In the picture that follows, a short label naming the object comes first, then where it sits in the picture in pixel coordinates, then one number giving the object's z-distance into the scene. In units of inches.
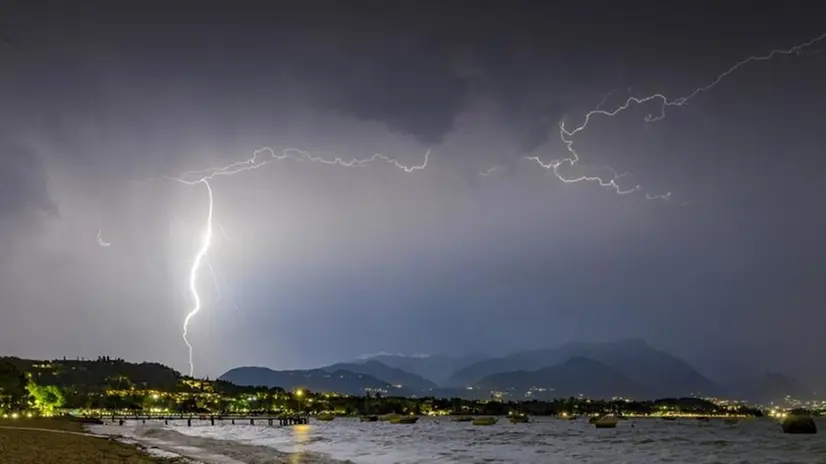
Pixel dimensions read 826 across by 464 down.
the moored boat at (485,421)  6141.7
